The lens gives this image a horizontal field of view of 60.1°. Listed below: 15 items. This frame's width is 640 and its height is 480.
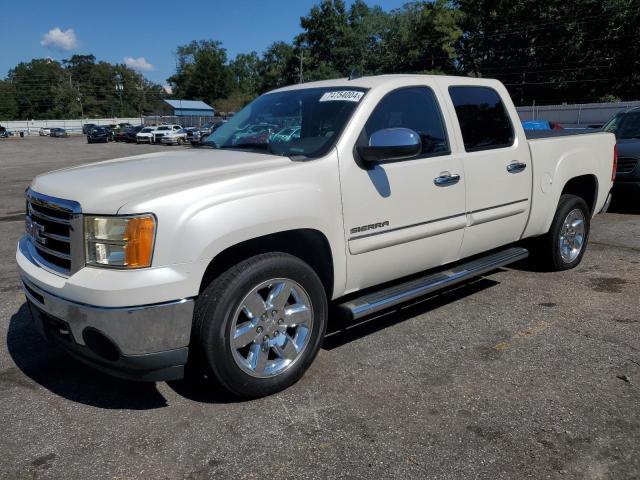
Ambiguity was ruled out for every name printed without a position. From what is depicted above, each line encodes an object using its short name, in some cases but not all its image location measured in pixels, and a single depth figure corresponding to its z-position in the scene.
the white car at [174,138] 48.12
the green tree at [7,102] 113.19
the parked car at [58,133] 77.25
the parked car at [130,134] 52.91
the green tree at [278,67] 83.31
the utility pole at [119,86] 126.56
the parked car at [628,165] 8.72
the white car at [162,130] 48.94
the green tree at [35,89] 119.19
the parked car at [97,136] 52.53
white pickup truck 2.76
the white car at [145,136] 49.22
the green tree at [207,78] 118.25
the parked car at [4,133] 74.31
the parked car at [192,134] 47.15
